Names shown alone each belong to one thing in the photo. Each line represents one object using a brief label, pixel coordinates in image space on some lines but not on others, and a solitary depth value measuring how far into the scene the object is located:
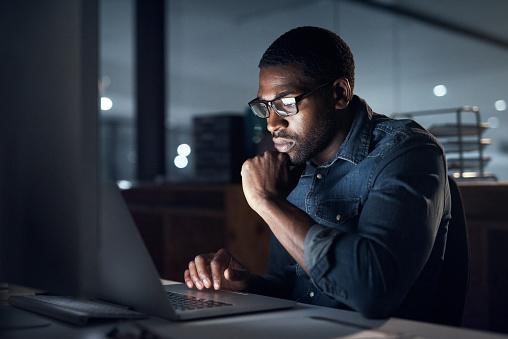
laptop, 1.09
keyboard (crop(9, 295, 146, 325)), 1.12
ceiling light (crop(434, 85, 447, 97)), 4.71
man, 1.24
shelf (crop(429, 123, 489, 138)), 2.52
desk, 1.02
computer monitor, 1.00
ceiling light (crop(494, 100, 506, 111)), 4.33
